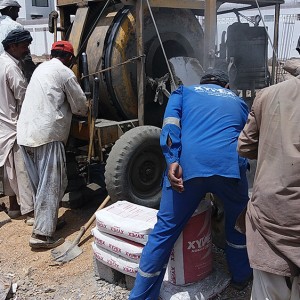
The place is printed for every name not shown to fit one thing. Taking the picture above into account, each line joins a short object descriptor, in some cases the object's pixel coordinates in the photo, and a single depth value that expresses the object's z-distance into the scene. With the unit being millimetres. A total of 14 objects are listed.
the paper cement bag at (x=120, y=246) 2932
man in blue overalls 2725
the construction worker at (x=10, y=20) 4824
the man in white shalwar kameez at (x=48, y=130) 3875
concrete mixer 4184
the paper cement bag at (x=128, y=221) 2904
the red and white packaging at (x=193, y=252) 2939
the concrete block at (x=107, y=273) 3209
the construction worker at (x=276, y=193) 1968
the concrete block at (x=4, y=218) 4486
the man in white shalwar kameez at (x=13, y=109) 4375
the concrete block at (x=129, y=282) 3075
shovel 3675
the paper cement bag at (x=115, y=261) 2975
